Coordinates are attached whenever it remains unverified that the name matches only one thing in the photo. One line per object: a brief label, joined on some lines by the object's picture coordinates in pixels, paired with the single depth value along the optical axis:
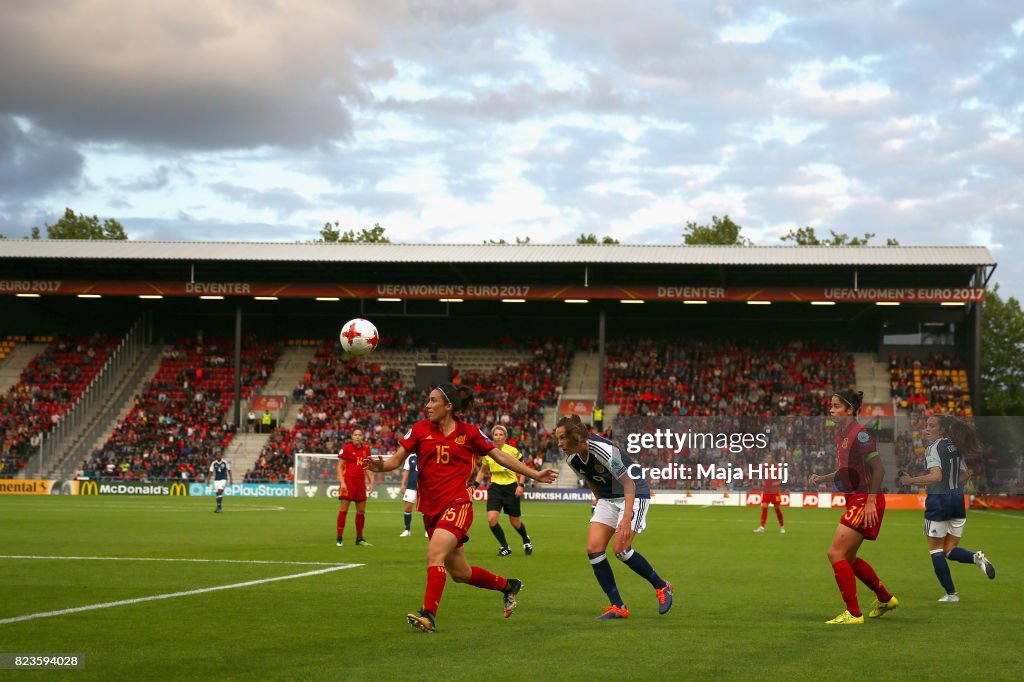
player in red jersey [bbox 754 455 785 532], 27.97
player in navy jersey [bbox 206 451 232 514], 35.22
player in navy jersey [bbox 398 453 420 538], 25.39
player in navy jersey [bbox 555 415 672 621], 11.45
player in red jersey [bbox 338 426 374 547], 21.75
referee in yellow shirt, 20.30
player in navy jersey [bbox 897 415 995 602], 13.38
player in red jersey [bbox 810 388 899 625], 11.23
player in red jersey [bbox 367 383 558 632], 10.47
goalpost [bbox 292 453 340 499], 48.19
